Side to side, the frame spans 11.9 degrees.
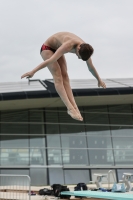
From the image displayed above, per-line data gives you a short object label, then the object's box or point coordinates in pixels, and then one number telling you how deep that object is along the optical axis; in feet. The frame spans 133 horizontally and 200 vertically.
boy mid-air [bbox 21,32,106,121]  28.50
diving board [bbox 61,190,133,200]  43.03
